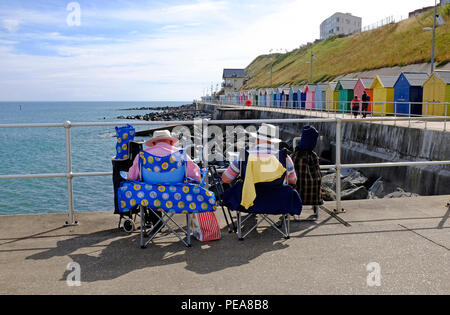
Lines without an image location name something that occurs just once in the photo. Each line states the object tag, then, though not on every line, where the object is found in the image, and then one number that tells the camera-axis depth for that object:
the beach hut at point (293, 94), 46.47
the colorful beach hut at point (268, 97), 56.41
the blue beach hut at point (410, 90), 25.42
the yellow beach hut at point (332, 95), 35.40
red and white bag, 4.68
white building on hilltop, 137.75
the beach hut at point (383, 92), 27.72
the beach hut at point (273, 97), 54.09
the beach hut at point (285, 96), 49.78
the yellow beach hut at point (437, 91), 22.75
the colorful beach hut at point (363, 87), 30.42
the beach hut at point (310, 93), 41.19
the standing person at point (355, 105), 28.38
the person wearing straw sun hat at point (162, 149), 4.55
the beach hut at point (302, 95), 43.78
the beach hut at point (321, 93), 38.44
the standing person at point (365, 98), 26.95
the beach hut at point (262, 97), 59.43
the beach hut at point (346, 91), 33.06
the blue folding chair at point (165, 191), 4.43
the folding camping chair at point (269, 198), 4.60
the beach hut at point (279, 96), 51.76
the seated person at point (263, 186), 4.53
